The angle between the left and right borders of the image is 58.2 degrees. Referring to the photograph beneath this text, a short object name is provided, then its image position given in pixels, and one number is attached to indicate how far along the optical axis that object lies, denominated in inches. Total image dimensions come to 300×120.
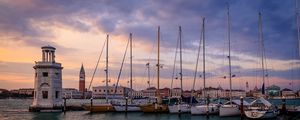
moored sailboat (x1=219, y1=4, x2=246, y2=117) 1590.3
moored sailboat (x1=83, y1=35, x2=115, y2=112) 2014.8
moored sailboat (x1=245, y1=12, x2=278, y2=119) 1437.5
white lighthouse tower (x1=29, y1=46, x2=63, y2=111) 2126.1
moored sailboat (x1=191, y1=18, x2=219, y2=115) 1719.5
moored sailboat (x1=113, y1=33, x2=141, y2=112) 2007.2
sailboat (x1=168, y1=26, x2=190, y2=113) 1820.5
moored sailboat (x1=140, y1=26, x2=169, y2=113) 1865.7
